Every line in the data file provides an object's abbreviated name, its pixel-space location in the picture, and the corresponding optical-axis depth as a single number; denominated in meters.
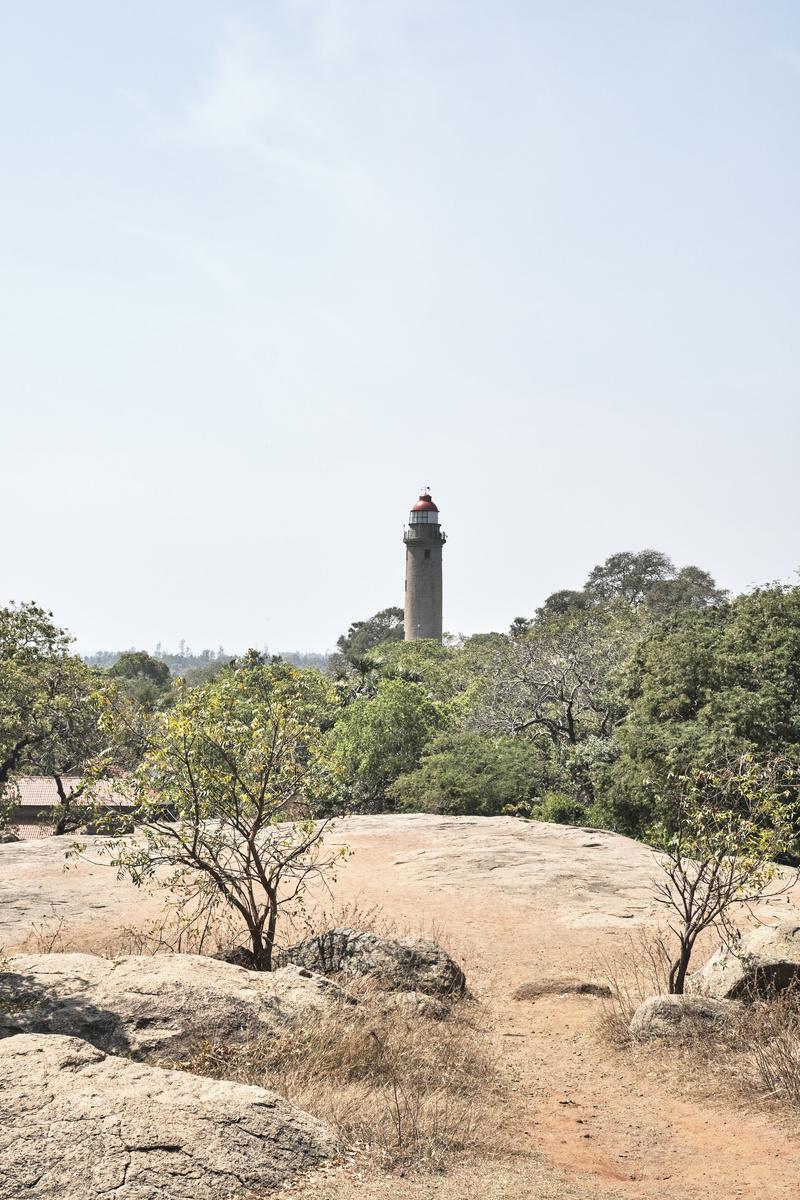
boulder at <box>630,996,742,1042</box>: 8.78
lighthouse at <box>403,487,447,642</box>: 70.94
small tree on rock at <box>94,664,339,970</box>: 10.18
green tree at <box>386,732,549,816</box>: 24.30
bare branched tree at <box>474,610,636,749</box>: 27.58
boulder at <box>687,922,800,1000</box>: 9.45
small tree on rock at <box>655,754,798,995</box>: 9.95
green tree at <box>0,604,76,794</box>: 19.15
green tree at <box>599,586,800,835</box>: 19.97
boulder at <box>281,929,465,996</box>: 10.39
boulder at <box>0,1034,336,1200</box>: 4.84
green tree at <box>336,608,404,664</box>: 95.19
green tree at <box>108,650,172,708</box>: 71.94
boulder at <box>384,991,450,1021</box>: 9.20
